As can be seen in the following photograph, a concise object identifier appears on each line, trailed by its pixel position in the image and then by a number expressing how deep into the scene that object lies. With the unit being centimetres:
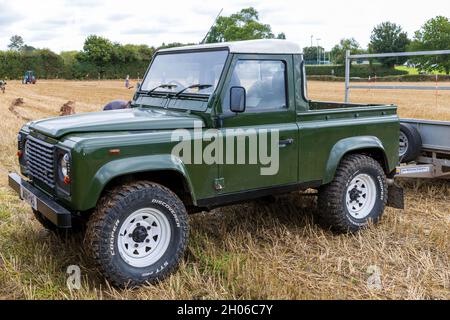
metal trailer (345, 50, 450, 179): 677
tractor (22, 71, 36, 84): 4678
